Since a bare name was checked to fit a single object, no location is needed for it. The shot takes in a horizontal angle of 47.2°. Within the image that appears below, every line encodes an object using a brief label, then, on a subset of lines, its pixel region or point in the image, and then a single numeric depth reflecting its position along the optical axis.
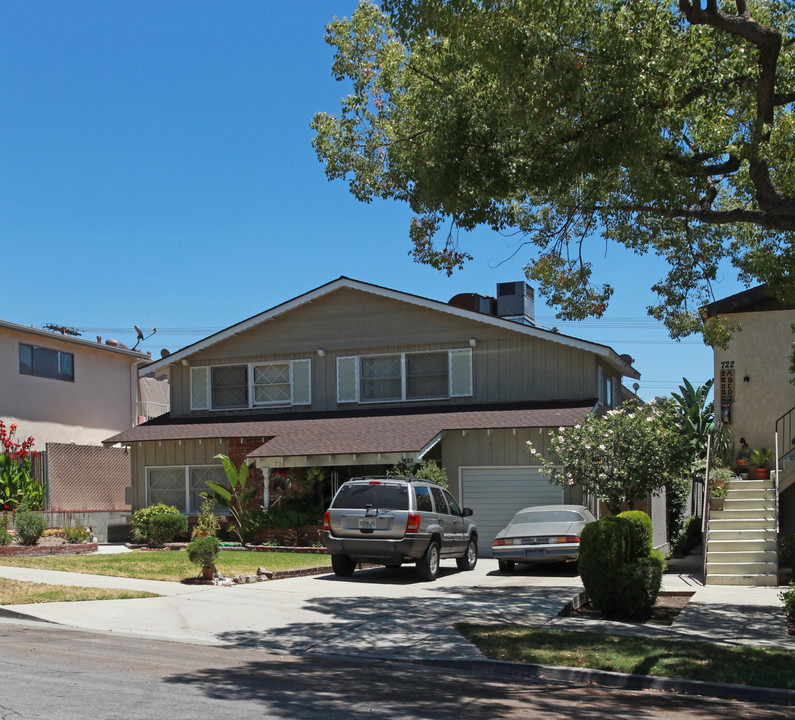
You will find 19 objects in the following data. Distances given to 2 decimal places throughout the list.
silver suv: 16.22
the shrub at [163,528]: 24.36
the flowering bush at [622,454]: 18.89
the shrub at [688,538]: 27.81
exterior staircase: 17.44
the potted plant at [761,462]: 21.06
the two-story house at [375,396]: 23.84
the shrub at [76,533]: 22.86
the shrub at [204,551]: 15.14
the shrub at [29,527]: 21.52
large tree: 10.94
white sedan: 18.22
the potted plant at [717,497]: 19.75
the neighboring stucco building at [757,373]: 22.17
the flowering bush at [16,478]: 26.11
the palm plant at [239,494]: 24.53
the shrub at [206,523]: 24.20
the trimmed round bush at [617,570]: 13.16
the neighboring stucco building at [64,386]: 29.44
